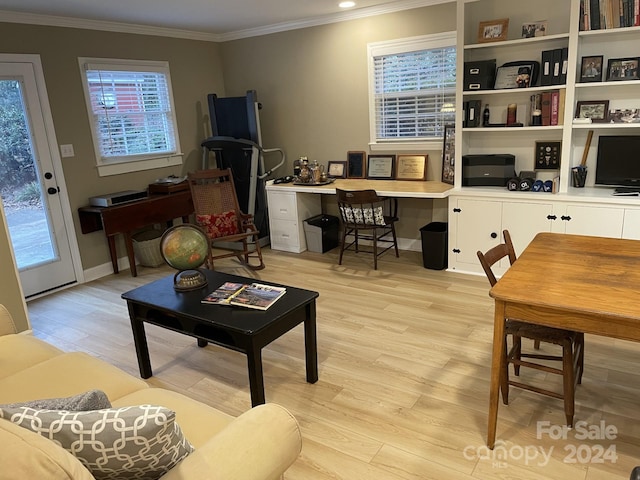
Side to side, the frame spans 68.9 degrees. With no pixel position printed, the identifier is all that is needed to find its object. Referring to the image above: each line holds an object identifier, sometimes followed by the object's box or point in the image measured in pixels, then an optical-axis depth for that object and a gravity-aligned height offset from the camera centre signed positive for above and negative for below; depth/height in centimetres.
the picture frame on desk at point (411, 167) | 469 -50
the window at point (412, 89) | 442 +26
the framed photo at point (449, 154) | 443 -37
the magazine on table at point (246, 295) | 242 -88
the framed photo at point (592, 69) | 353 +26
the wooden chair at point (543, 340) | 206 -109
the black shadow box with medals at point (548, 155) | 392 -40
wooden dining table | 166 -69
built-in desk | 468 -85
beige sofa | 91 -89
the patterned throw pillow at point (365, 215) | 427 -86
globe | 256 -63
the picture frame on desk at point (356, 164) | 505 -47
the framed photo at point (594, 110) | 364 -5
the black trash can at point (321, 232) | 500 -115
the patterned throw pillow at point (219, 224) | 442 -87
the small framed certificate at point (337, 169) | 520 -52
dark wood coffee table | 222 -93
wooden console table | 436 -76
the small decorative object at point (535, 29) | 368 +60
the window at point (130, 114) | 461 +22
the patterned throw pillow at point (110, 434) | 106 -66
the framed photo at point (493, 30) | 378 +63
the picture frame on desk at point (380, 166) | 489 -49
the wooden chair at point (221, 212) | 443 -77
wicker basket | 479 -114
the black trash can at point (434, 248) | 423 -119
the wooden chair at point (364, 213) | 416 -85
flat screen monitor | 354 -44
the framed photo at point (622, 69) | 342 +23
